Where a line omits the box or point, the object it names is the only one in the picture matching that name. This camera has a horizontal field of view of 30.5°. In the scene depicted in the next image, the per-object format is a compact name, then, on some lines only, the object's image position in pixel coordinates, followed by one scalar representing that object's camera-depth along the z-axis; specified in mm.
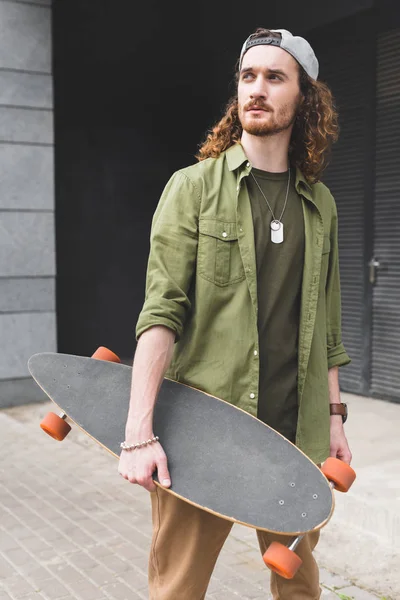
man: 2098
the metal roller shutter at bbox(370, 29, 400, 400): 6617
